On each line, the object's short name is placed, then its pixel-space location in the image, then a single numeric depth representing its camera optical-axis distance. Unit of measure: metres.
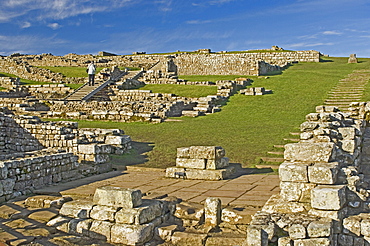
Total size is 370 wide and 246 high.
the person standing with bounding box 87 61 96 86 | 29.55
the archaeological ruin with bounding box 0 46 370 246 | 6.69
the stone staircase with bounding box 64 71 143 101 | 27.86
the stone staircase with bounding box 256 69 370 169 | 12.14
